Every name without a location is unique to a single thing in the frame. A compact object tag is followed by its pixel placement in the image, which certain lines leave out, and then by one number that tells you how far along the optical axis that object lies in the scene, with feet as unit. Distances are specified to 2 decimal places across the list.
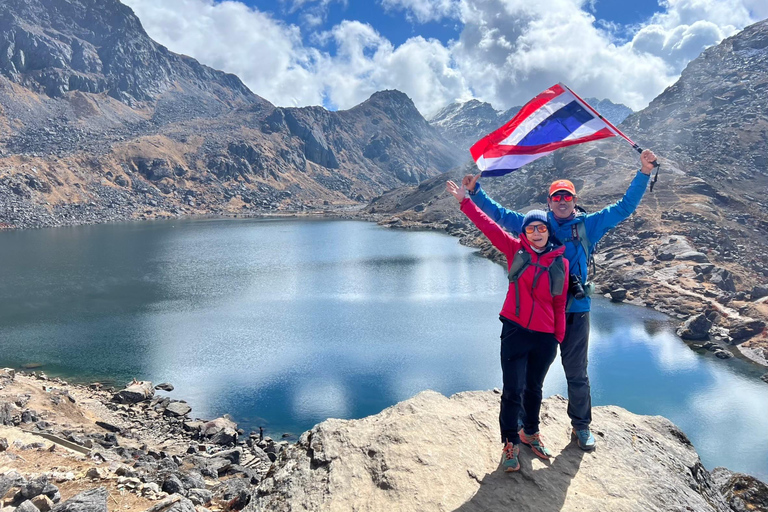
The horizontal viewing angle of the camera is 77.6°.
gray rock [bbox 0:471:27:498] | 28.48
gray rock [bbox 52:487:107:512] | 25.29
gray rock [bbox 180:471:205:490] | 41.96
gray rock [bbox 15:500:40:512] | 25.09
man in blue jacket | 21.91
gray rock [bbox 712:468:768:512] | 27.17
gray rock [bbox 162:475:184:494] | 36.76
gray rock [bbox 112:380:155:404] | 77.41
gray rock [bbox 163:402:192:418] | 73.67
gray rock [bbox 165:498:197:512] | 25.29
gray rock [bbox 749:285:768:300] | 136.63
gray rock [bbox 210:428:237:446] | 66.08
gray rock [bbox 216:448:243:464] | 59.62
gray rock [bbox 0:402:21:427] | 56.25
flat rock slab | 19.51
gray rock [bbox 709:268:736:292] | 150.88
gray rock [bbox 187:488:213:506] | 35.46
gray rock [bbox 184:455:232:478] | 53.26
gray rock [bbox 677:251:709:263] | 173.88
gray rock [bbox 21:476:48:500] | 28.14
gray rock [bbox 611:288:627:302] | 158.30
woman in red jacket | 20.29
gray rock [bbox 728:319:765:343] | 116.16
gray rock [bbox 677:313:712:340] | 119.14
